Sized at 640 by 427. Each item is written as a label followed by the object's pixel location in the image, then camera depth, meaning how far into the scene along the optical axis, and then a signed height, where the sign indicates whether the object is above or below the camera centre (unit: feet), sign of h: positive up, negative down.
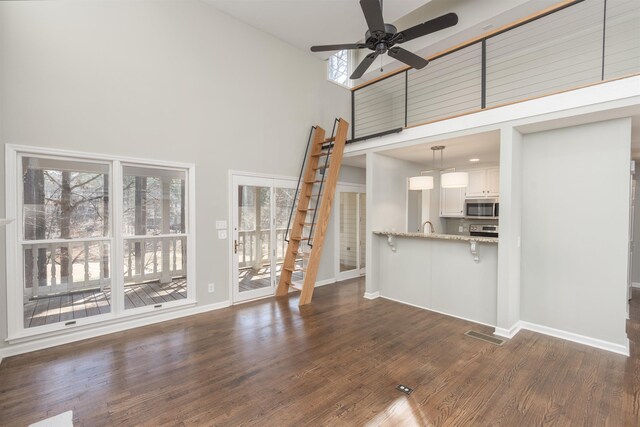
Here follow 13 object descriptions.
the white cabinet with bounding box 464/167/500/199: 19.29 +1.79
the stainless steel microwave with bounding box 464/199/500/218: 19.08 +0.11
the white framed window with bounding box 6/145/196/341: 10.02 -1.13
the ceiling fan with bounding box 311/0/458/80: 9.12 +6.09
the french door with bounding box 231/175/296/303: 15.06 -1.22
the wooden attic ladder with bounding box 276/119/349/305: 15.53 +0.04
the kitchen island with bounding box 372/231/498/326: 12.36 -3.01
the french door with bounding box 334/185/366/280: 19.90 -1.55
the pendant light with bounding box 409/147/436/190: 14.43 +1.37
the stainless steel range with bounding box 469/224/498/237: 19.94 -1.44
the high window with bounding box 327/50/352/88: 20.48 +10.26
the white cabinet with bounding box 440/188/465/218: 21.26 +0.56
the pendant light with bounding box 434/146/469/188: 13.74 +1.45
